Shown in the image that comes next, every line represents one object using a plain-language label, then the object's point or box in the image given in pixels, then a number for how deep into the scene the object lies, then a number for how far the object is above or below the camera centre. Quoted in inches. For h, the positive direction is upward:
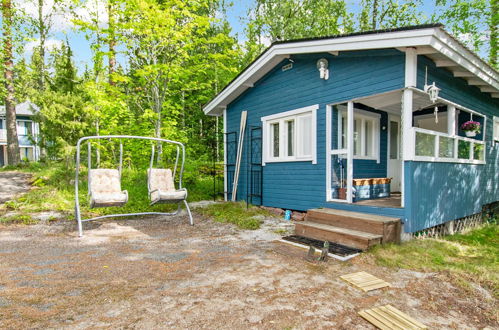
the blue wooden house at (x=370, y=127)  173.2 +20.1
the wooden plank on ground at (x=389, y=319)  82.1 -52.0
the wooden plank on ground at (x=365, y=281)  109.4 -53.7
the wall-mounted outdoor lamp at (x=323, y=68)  218.7 +63.7
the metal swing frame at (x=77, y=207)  185.4 -36.2
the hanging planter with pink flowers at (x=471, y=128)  216.4 +15.4
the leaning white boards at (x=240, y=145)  307.9 +7.0
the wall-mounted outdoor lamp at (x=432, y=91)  168.7 +35.1
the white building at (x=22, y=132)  808.9 +67.3
